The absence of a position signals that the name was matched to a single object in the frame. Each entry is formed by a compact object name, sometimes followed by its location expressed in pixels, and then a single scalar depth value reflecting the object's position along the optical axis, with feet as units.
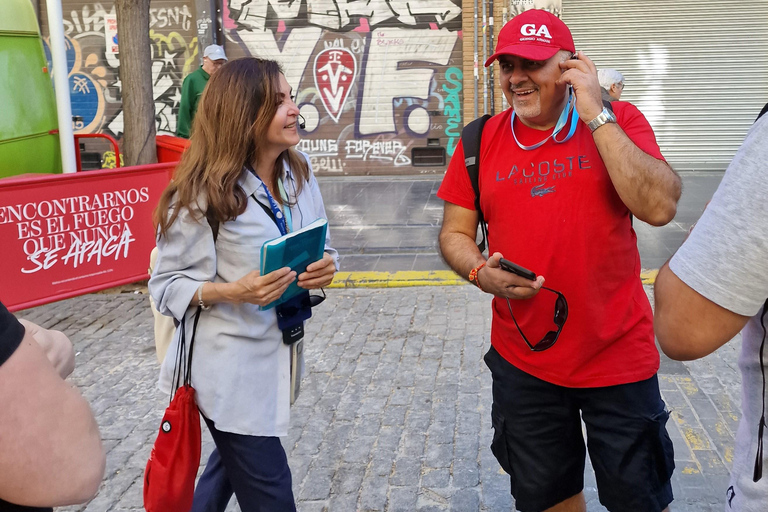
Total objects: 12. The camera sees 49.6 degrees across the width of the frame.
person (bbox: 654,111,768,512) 4.99
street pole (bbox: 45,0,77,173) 23.72
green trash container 22.53
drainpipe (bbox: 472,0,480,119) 44.01
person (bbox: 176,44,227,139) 29.58
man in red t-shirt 8.64
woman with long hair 9.02
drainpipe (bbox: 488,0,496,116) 43.73
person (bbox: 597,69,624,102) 25.25
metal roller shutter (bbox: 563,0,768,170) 43.68
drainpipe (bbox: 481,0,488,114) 43.70
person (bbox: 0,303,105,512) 4.51
